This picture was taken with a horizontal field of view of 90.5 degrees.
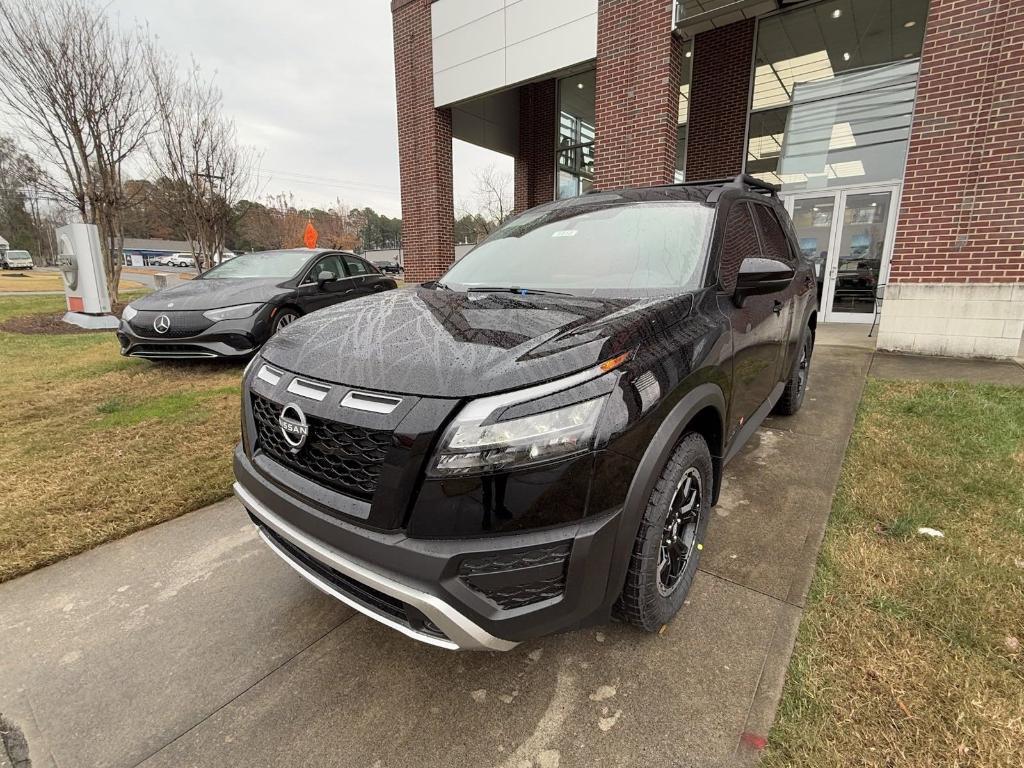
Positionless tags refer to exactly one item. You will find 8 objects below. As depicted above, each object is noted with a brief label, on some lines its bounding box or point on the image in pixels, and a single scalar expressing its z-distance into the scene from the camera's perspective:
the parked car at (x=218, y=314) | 5.55
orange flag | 14.05
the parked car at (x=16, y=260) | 43.50
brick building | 5.88
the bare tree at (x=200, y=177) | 11.07
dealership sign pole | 9.13
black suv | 1.40
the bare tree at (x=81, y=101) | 8.67
